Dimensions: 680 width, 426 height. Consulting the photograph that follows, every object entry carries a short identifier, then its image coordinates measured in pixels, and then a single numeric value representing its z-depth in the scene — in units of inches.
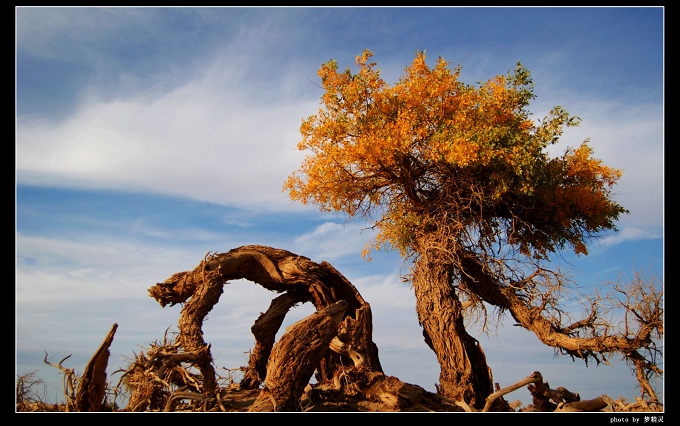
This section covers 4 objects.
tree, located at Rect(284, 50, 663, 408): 601.3
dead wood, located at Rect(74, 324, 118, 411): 458.0
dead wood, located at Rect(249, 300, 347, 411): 439.2
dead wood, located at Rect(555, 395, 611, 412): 570.9
